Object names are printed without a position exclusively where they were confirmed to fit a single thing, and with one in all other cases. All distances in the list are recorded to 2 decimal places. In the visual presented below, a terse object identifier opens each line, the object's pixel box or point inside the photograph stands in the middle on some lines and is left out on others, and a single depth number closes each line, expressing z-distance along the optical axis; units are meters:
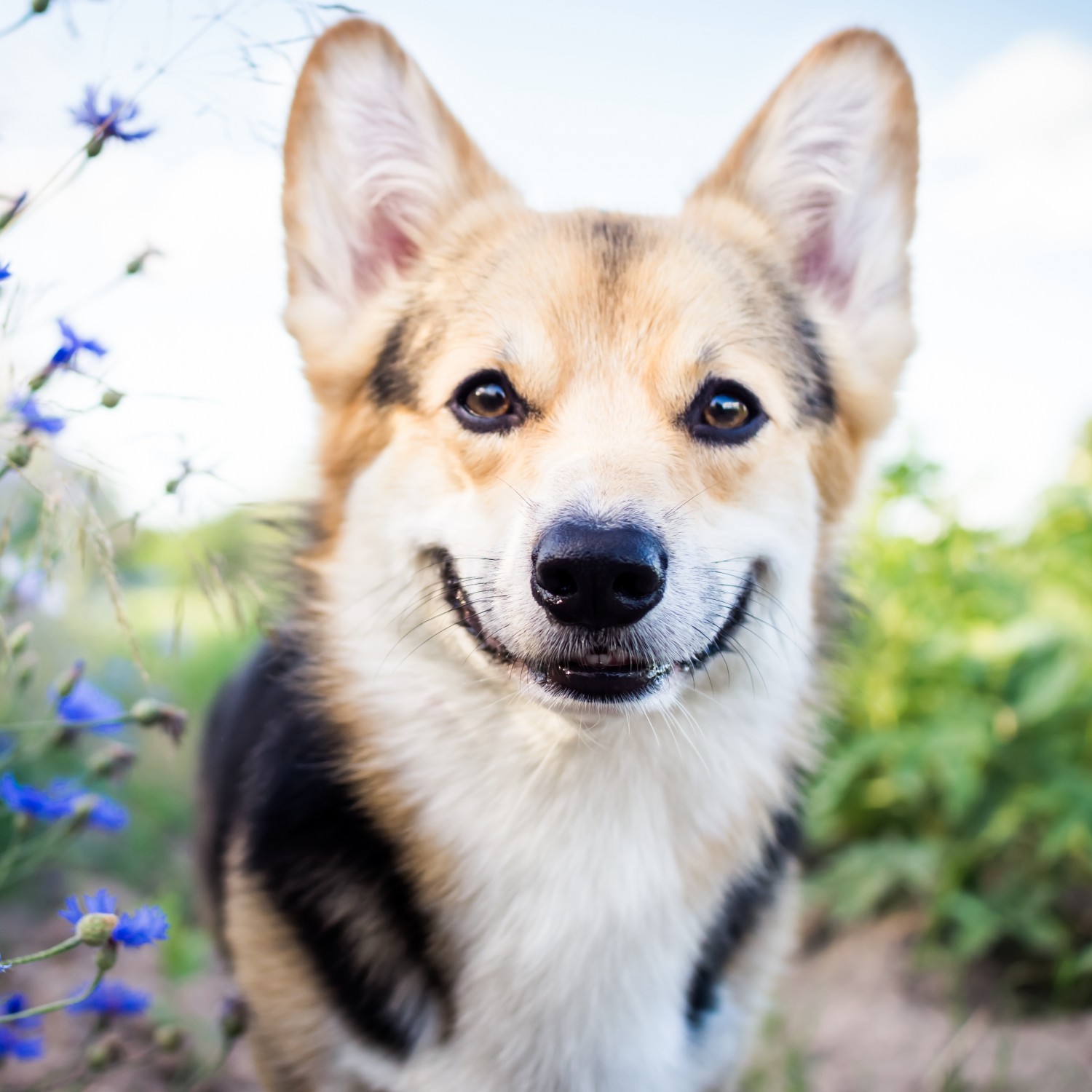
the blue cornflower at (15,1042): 0.39
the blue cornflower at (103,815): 0.42
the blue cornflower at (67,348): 0.38
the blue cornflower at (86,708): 0.42
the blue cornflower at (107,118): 0.37
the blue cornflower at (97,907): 0.36
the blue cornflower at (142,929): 0.35
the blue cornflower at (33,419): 0.38
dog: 0.44
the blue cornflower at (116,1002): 0.43
